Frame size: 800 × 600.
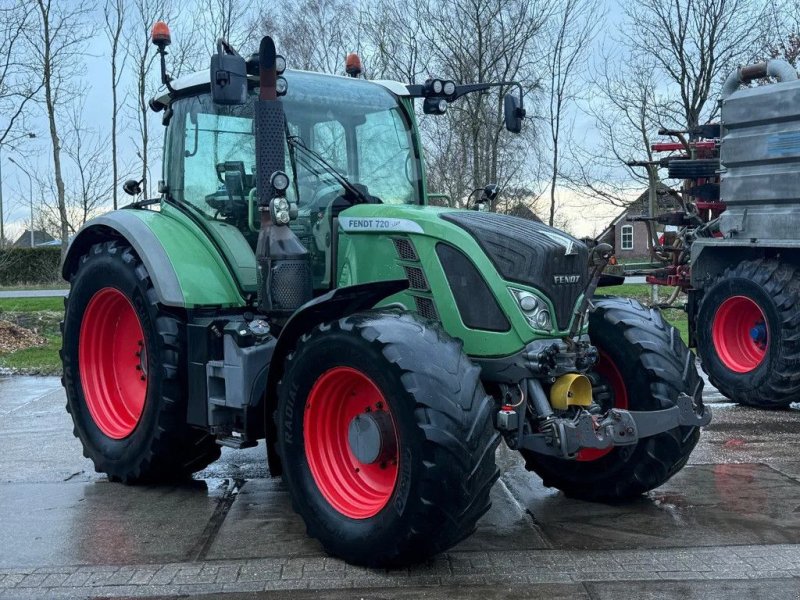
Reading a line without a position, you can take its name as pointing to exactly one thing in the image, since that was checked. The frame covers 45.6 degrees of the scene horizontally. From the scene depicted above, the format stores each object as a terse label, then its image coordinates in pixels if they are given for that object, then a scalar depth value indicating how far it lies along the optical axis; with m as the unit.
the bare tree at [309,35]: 21.31
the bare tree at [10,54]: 13.60
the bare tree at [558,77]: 19.62
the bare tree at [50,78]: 15.99
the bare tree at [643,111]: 21.34
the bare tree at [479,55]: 17.30
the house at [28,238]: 67.50
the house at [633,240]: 49.16
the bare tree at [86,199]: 20.66
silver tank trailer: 8.52
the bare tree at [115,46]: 18.84
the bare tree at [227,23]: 19.53
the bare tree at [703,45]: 19.52
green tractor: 4.25
